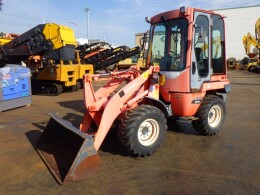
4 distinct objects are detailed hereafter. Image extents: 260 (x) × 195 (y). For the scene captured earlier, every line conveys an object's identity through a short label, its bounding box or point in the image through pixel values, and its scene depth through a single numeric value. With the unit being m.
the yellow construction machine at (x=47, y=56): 8.74
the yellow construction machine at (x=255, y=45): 19.08
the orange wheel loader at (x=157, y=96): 3.44
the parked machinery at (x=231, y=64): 26.74
